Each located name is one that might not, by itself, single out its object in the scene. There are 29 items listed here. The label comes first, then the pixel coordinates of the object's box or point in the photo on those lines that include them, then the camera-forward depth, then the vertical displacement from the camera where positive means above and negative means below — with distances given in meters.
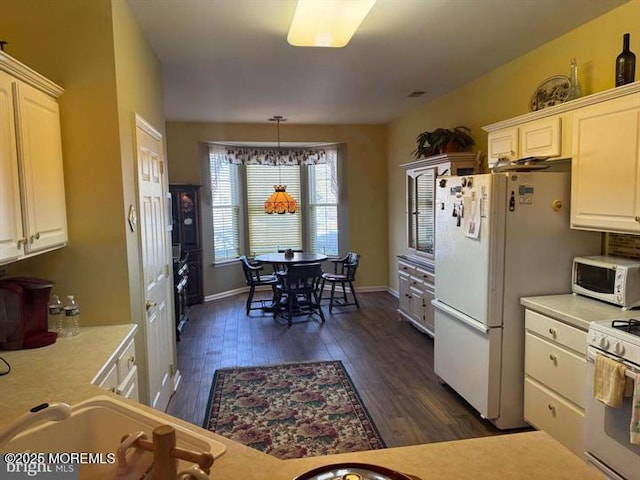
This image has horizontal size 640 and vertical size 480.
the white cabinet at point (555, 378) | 2.36 -1.03
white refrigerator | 2.77 -0.38
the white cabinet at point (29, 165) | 1.68 +0.21
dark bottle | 2.45 +0.80
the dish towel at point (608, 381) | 1.99 -0.85
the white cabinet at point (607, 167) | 2.28 +0.21
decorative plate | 3.17 +0.87
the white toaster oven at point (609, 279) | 2.39 -0.46
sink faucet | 0.82 -0.40
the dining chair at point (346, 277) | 5.87 -0.97
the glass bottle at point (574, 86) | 2.87 +0.80
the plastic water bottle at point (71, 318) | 2.15 -0.54
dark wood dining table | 5.52 -0.67
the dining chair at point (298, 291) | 5.36 -1.07
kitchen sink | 1.08 -0.59
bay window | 7.11 +0.03
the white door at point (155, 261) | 2.72 -0.35
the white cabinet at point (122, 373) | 1.80 -0.76
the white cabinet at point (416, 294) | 4.56 -1.00
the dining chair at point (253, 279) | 5.66 -0.97
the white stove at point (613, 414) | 1.97 -1.04
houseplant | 4.43 +0.70
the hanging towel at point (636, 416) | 1.88 -0.94
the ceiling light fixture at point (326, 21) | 2.06 +0.96
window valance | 6.98 +0.90
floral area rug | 2.78 -1.52
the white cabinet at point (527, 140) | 2.84 +0.48
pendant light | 5.93 +0.09
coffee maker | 1.94 -0.46
